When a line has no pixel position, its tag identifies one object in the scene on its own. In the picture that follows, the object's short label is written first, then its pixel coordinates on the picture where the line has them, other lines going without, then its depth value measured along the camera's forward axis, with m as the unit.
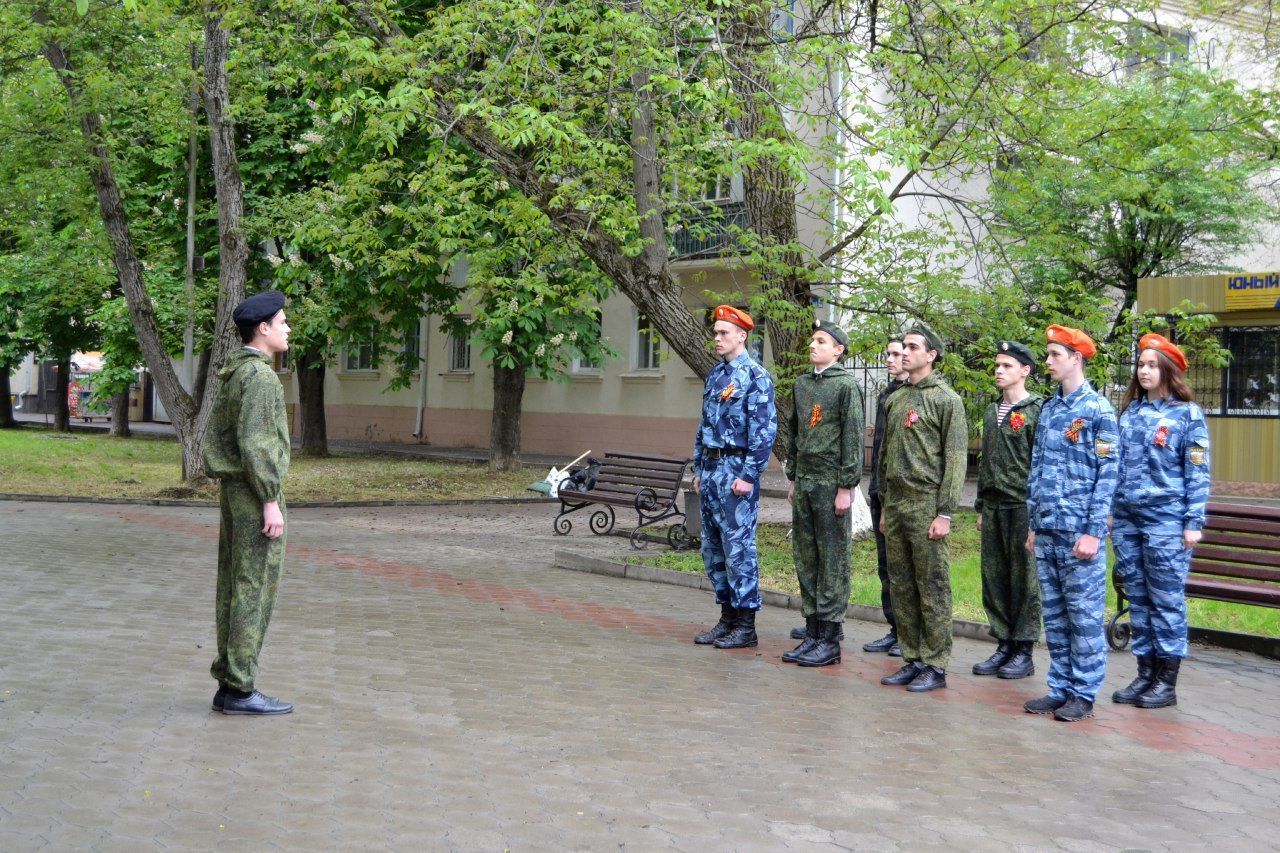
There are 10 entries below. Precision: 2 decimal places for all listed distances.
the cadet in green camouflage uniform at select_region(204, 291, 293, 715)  6.50
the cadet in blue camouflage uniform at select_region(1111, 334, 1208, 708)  7.50
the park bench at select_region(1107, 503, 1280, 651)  8.90
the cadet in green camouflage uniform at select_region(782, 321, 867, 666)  8.47
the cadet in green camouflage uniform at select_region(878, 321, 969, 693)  7.75
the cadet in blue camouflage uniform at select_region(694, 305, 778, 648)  8.80
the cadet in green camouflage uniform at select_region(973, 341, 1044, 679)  8.33
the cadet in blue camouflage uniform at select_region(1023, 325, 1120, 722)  7.14
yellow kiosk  22.84
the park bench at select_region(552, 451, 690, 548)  14.73
